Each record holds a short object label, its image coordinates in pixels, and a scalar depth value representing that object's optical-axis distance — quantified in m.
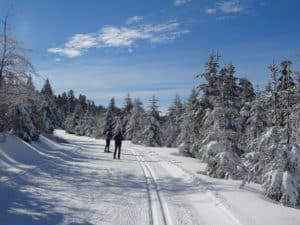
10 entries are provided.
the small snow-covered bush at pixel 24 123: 24.80
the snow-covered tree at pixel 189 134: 30.99
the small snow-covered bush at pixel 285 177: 11.93
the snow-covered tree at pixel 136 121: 69.18
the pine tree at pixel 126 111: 81.44
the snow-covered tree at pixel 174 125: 70.31
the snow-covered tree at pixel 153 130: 55.88
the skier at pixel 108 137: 27.26
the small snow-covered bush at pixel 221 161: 17.95
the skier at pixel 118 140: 22.45
